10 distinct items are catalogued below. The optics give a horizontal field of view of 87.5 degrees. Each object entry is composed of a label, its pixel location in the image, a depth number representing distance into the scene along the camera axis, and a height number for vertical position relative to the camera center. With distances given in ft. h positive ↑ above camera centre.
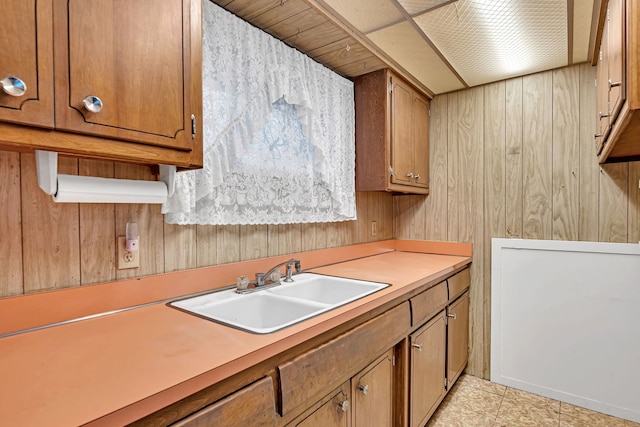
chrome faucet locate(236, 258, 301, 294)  4.79 -1.07
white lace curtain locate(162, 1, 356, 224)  4.58 +1.22
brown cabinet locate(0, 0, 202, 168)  2.39 +1.11
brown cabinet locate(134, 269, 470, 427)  2.65 -1.87
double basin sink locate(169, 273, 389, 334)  4.15 -1.27
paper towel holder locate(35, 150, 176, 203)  3.07 +0.31
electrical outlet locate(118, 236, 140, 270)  3.93 -0.54
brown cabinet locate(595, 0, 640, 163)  3.22 +1.49
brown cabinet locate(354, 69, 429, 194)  7.19 +1.72
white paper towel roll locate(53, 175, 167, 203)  3.22 +0.22
